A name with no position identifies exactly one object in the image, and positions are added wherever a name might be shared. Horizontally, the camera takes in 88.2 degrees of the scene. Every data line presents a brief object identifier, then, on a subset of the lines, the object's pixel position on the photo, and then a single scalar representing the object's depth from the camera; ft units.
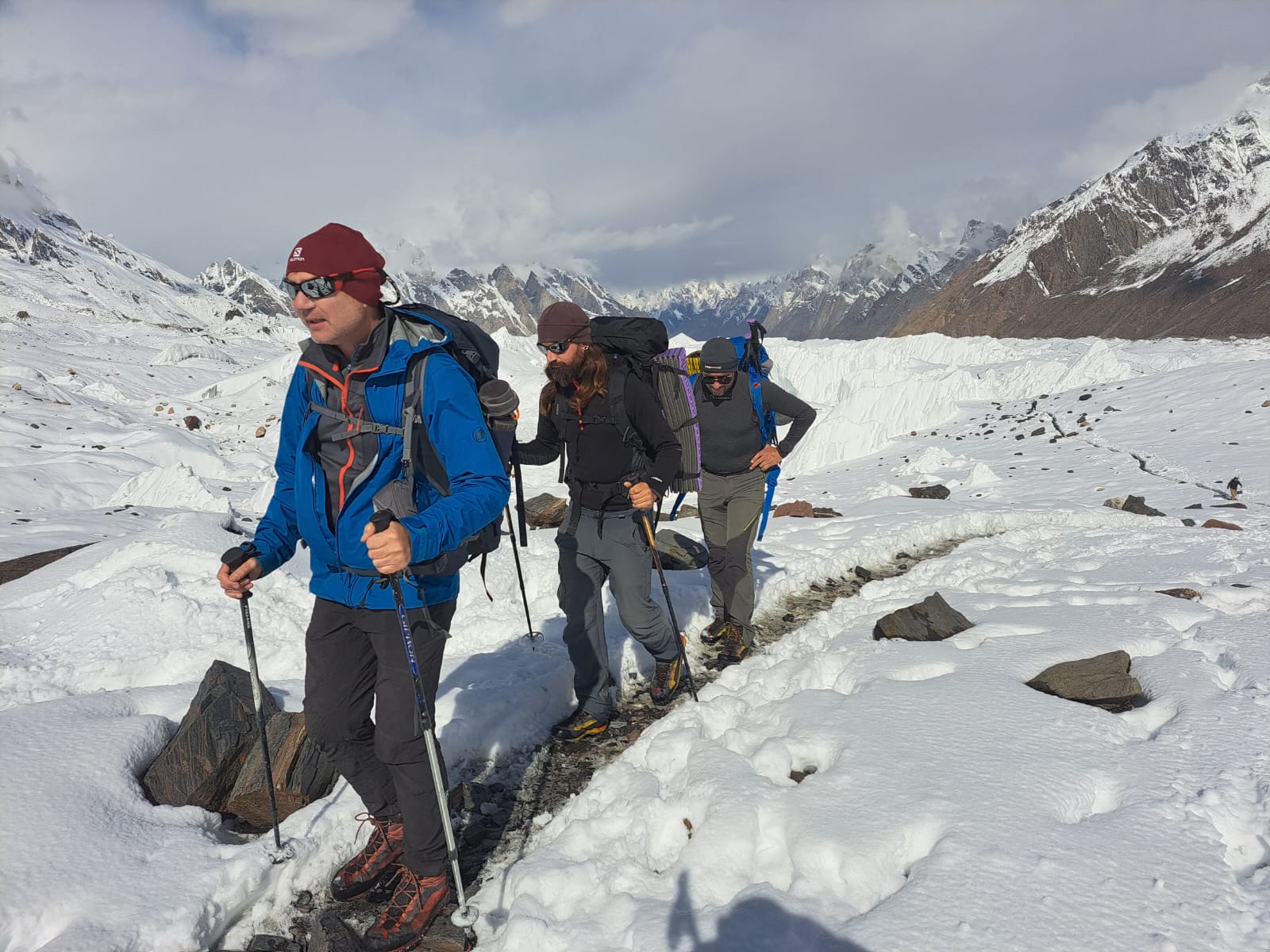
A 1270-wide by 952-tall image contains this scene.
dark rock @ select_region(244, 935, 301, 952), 10.91
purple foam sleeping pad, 21.06
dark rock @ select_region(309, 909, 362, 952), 10.56
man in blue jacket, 9.72
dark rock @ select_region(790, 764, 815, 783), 13.79
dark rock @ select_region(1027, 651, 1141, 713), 14.75
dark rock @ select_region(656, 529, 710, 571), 30.35
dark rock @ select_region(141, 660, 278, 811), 13.38
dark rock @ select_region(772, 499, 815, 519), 45.48
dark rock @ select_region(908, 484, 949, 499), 53.57
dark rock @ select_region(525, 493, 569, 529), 38.58
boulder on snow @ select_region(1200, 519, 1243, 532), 33.94
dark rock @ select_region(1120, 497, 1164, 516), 40.86
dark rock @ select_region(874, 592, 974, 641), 20.25
